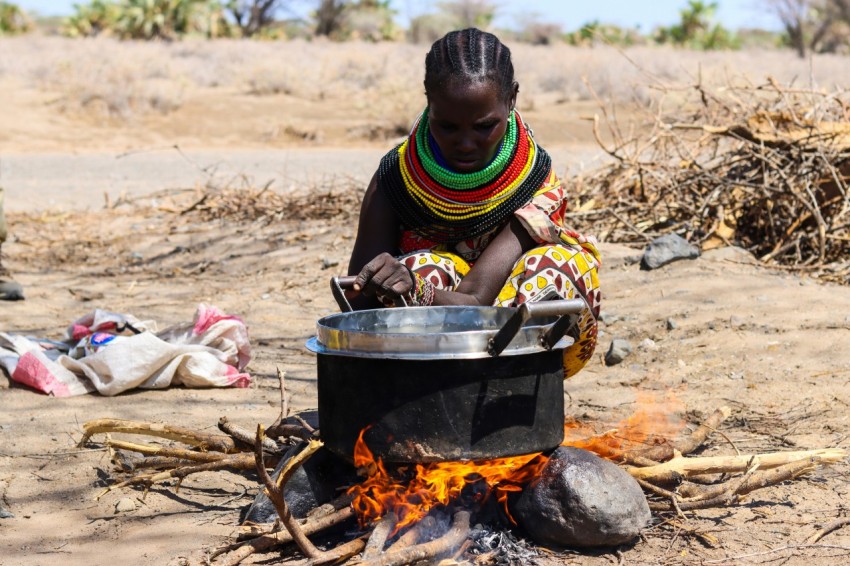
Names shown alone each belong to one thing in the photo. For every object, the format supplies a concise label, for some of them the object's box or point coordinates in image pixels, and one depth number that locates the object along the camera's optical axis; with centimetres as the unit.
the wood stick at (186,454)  266
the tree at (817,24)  3766
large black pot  200
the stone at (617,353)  408
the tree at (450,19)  4134
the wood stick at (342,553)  204
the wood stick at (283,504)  189
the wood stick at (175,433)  278
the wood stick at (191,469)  260
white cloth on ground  360
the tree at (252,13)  3756
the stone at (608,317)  451
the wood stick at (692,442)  266
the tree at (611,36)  3738
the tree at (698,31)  3853
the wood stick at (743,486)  243
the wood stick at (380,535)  204
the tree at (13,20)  3553
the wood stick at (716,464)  250
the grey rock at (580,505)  218
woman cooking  245
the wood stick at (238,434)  270
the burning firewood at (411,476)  207
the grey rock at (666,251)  504
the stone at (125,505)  258
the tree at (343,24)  4019
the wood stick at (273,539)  210
